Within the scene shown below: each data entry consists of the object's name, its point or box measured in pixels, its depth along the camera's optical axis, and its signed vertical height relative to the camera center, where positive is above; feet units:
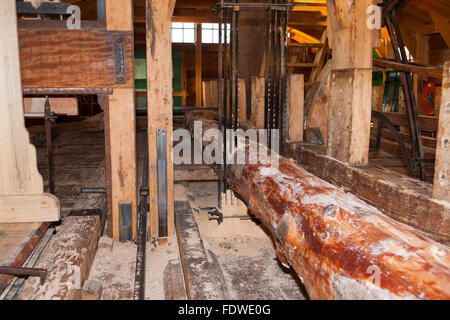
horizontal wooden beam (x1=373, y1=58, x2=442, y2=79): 10.55 +0.88
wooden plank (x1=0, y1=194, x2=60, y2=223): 7.24 -1.88
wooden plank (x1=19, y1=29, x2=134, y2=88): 7.72 +0.78
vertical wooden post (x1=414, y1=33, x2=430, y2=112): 26.58 +3.16
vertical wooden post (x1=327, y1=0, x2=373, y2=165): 9.32 +0.54
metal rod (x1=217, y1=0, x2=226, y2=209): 9.53 +0.32
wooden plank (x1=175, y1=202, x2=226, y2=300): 6.50 -2.95
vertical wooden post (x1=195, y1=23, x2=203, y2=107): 39.37 +3.83
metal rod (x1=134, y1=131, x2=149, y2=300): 6.68 -2.97
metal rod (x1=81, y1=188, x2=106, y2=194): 10.16 -2.21
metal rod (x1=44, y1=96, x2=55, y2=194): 7.91 -0.81
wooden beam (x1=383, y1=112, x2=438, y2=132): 19.62 -1.02
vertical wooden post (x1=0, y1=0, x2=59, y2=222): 6.84 -0.93
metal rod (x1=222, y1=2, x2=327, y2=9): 9.61 +2.23
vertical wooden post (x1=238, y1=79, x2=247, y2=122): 17.94 -0.19
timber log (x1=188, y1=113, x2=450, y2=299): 3.84 -1.59
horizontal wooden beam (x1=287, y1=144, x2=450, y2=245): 6.43 -1.72
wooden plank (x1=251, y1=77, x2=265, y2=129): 15.14 -0.01
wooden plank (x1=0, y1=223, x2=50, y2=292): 6.33 -2.40
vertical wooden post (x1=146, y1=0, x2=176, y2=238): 8.33 +0.51
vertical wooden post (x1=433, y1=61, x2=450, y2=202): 6.29 -0.76
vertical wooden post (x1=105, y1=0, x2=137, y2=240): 8.01 -0.76
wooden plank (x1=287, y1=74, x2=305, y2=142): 12.62 -0.34
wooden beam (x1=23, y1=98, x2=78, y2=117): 8.81 -0.12
